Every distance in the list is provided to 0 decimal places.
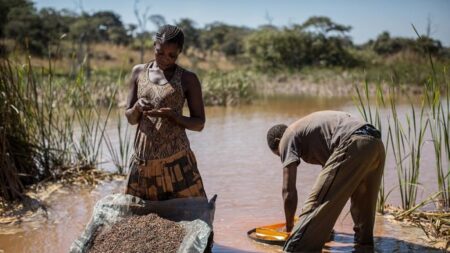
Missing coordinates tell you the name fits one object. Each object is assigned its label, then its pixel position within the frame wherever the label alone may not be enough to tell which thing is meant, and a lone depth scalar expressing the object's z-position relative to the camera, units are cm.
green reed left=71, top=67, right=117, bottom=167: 667
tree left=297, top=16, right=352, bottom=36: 4094
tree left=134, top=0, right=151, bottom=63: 4833
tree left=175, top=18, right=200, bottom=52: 4841
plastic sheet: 348
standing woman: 350
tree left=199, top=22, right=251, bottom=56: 5011
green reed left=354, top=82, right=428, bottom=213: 491
